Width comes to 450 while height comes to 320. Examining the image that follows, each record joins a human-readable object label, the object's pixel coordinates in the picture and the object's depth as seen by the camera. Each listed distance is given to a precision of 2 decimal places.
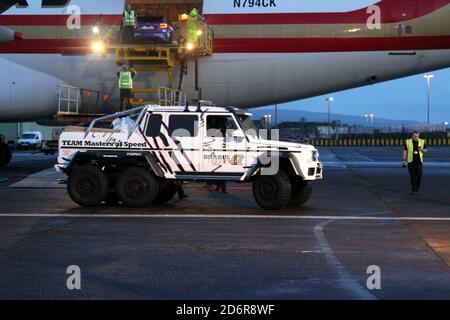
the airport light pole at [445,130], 86.77
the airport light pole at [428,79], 90.56
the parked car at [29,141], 56.31
